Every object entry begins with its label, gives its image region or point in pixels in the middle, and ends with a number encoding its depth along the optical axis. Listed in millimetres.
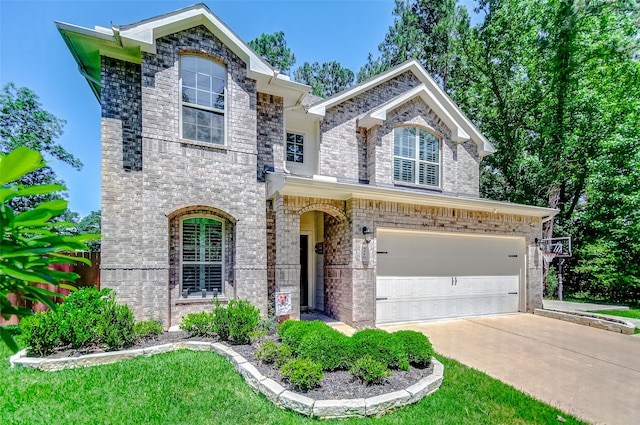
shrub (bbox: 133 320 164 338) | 5934
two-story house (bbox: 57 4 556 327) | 6832
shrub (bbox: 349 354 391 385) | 4332
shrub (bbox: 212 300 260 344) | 5946
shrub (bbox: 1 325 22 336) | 7241
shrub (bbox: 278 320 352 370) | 4750
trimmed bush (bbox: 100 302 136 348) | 5488
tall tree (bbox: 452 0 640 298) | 14336
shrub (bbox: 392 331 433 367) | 5016
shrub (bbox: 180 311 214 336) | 6357
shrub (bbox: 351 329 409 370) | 4805
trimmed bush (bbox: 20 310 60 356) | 5199
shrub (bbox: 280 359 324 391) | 4141
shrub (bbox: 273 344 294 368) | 4777
